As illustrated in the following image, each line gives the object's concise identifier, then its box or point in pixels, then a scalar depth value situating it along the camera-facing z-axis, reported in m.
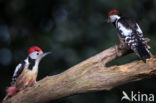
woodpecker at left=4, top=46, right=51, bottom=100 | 8.94
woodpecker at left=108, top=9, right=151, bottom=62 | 8.38
